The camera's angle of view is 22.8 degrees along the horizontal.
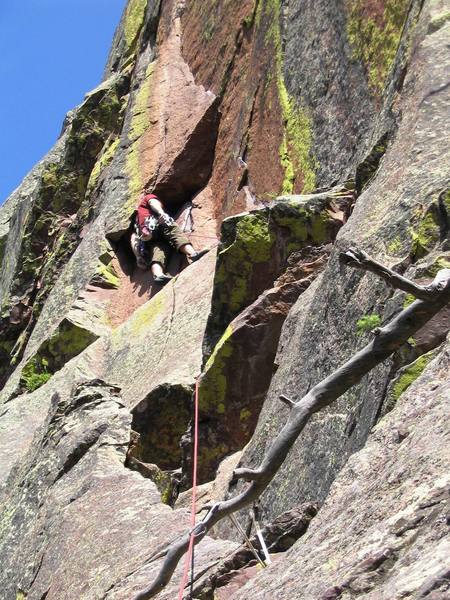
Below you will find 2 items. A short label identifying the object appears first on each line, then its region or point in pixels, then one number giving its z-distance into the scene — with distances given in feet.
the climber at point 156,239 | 65.05
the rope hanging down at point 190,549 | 20.29
